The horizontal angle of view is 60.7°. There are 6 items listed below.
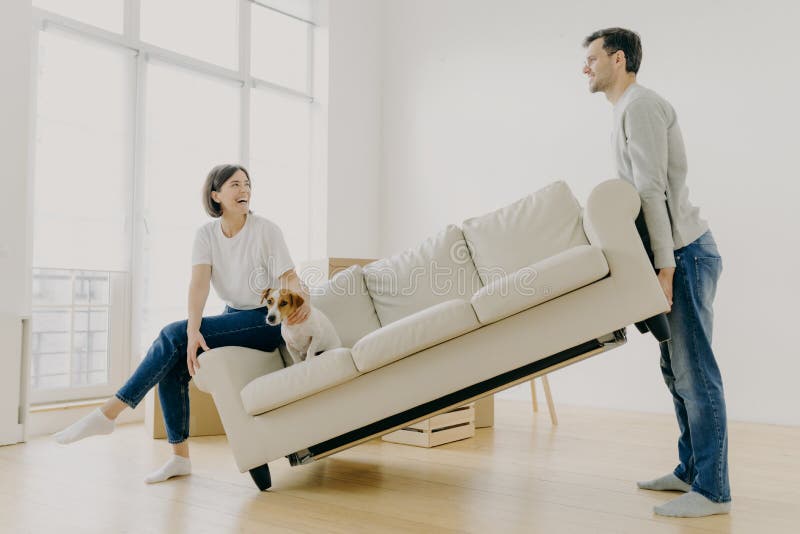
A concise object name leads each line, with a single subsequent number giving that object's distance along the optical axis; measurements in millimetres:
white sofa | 2213
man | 2152
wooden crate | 3256
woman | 2541
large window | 3941
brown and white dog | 2539
